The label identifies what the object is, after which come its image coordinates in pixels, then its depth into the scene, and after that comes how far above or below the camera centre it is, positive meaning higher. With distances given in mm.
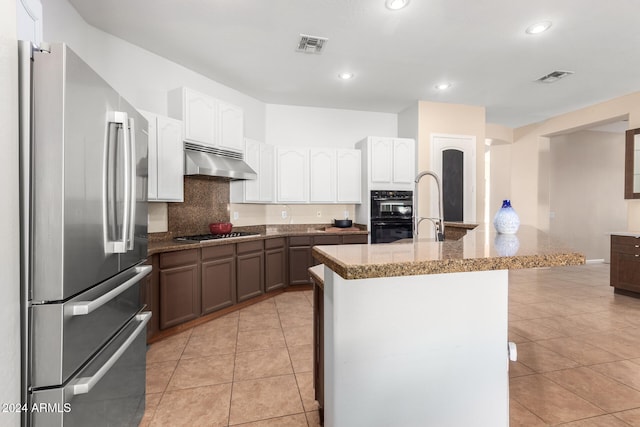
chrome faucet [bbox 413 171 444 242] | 2148 -88
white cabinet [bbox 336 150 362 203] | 4996 +610
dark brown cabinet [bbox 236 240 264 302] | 3757 -735
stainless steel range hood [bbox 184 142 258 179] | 3380 +579
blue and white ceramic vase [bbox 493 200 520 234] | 1744 -46
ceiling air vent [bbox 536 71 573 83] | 3928 +1799
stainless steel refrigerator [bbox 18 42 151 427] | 1068 -89
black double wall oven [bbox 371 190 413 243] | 4816 -55
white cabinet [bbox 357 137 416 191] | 4832 +793
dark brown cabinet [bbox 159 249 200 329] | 2885 -744
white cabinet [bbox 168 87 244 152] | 3432 +1118
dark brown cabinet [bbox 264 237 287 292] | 4188 -726
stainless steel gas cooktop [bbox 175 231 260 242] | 3461 -301
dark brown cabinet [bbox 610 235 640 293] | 4145 -686
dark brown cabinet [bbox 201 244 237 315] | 3293 -739
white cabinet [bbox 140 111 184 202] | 3070 +542
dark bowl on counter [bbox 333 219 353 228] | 5012 -175
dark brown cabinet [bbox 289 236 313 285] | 4512 -710
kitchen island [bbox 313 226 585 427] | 1146 -513
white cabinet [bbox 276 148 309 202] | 4742 +587
